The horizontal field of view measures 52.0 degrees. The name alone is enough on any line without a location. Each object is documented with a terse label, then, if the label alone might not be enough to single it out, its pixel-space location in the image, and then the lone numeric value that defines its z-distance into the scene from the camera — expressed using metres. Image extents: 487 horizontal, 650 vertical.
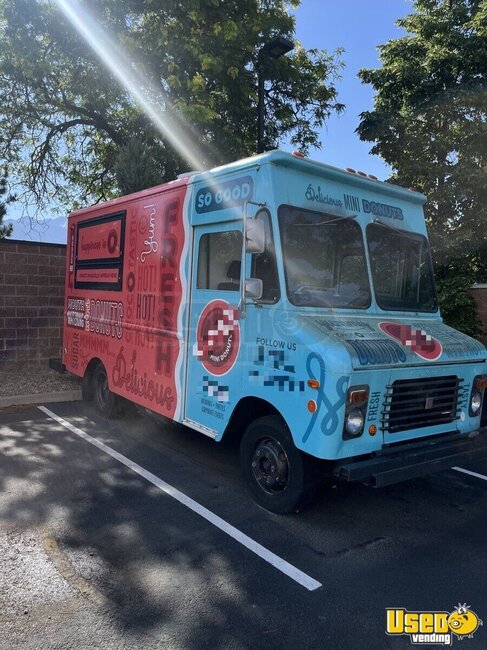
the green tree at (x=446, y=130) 11.28
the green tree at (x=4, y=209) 9.87
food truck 3.81
